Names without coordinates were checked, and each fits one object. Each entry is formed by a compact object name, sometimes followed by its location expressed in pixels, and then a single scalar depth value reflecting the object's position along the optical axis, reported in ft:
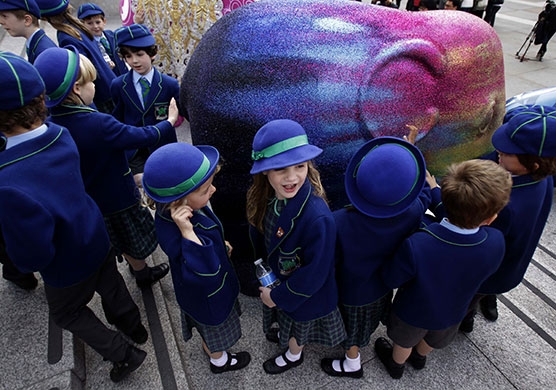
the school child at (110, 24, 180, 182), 7.84
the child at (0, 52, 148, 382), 4.49
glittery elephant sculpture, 5.76
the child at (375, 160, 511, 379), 4.61
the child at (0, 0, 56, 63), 8.14
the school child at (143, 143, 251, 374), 4.52
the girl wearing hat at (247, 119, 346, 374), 4.73
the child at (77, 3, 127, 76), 12.12
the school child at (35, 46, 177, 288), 5.59
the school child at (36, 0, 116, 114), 9.34
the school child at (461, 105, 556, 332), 5.19
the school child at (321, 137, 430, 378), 4.52
